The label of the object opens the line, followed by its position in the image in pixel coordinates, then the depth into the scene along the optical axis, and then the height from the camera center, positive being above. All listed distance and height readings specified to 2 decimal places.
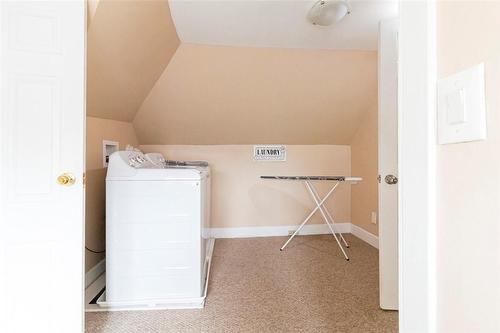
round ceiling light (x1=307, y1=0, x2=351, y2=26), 1.77 +1.14
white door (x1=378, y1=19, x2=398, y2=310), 1.68 +0.01
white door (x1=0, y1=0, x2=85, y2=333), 1.23 +0.01
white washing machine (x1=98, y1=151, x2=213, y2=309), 1.73 -0.49
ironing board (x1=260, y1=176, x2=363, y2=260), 2.42 -0.53
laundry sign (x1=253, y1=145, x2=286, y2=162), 3.41 +0.19
